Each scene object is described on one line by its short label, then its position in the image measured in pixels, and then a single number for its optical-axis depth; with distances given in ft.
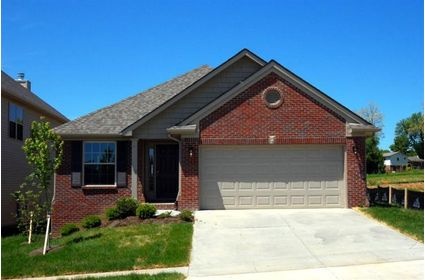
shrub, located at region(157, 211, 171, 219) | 52.90
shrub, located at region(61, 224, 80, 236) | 55.77
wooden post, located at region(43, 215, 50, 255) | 44.01
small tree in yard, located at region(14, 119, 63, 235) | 46.09
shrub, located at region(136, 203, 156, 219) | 53.21
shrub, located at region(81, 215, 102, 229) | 54.92
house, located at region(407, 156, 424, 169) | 378.44
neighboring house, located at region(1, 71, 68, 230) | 74.02
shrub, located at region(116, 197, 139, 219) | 55.67
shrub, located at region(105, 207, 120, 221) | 55.47
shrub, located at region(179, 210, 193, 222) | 51.11
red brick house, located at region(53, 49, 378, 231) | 56.80
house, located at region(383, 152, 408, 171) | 396.57
